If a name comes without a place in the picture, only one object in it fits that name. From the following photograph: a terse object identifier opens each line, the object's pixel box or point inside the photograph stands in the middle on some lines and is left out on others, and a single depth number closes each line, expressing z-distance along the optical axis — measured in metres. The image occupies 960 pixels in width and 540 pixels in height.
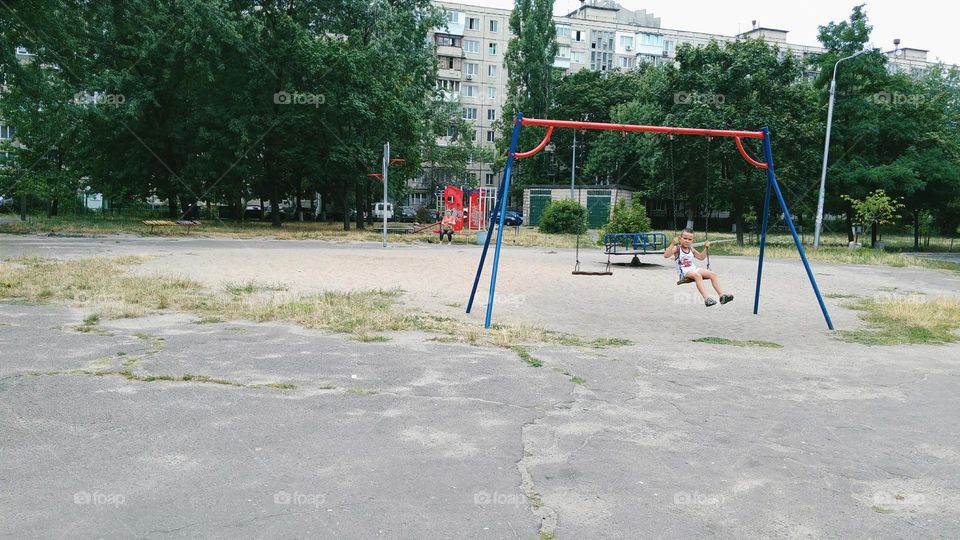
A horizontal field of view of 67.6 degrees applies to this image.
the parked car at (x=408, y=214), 56.47
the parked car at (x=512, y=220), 55.91
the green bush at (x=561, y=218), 39.88
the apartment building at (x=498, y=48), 79.06
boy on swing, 11.60
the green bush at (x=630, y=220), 25.89
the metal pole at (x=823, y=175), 29.66
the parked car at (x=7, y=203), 49.23
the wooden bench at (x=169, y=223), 27.75
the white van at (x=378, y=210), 55.59
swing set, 10.73
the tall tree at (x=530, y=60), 59.75
